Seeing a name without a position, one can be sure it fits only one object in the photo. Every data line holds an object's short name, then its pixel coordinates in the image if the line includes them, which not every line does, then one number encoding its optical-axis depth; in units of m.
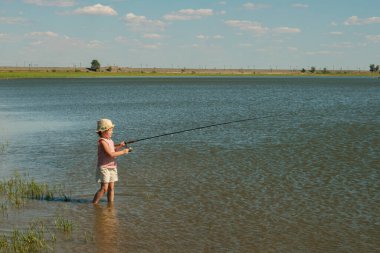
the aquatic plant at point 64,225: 9.60
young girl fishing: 10.94
